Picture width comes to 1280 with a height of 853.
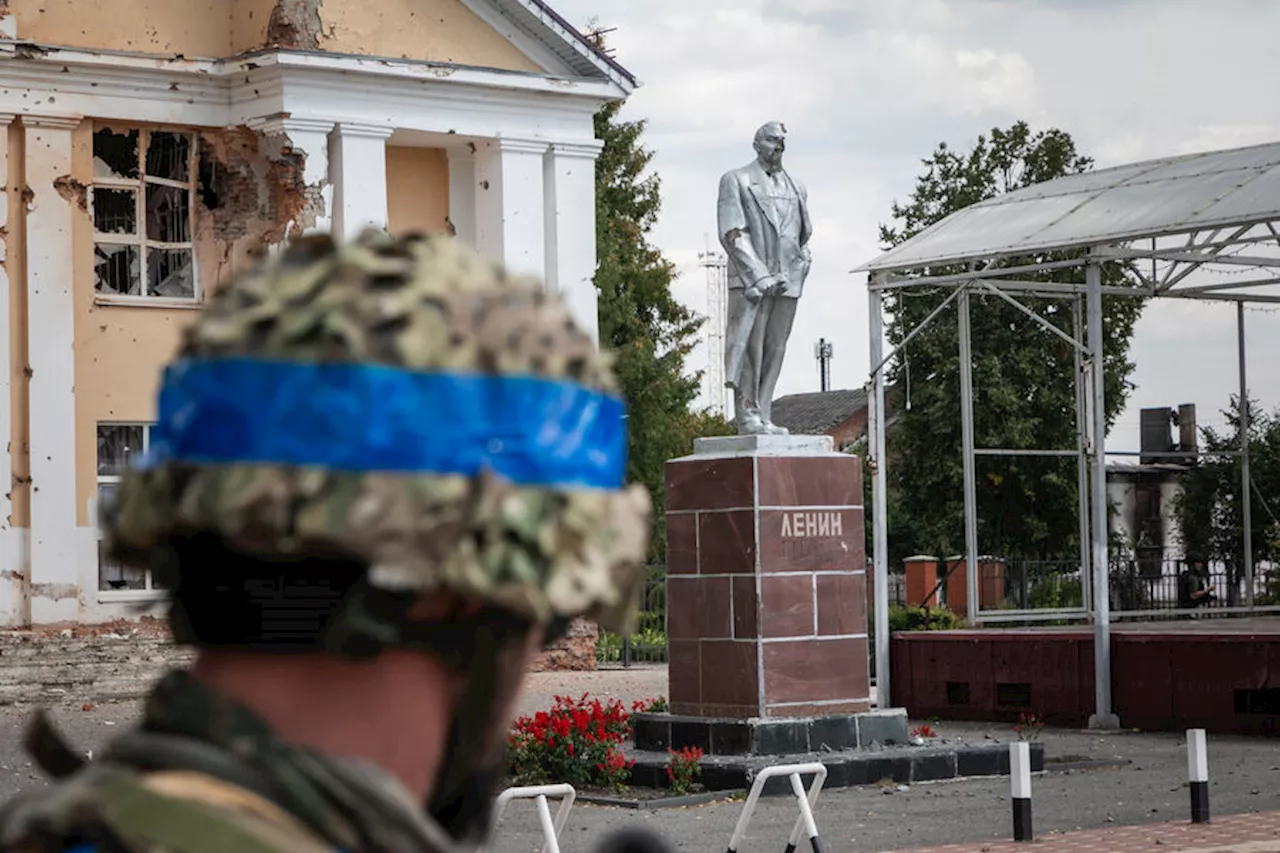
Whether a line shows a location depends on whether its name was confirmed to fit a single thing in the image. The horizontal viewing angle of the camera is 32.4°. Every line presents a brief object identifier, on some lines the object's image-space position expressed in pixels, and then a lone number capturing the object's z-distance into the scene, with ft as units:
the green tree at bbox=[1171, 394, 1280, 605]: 84.43
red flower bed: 47.52
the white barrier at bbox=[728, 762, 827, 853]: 33.86
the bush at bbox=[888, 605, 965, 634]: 84.17
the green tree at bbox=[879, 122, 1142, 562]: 128.06
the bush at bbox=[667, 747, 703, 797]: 46.80
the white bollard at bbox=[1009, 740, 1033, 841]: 37.29
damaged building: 78.33
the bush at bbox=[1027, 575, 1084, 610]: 94.89
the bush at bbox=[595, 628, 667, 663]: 103.45
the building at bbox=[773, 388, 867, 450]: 225.35
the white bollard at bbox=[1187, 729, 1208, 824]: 40.09
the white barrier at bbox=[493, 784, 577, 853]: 33.42
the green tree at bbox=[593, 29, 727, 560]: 118.62
